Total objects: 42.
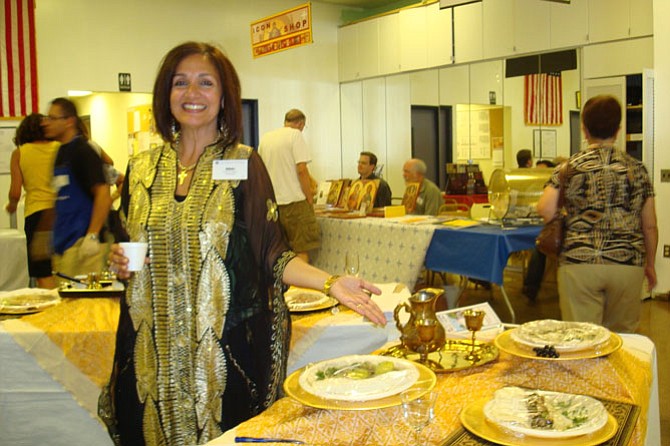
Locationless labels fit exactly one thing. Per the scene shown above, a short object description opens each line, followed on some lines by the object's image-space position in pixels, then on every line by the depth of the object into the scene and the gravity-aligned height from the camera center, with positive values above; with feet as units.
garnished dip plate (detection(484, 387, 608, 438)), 4.28 -1.57
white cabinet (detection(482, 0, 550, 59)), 26.14 +5.38
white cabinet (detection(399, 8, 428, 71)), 30.55 +5.75
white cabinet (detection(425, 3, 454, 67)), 29.55 +5.64
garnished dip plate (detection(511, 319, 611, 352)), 6.18 -1.52
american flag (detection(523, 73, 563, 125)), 26.27 +2.58
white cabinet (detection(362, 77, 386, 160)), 33.91 +2.75
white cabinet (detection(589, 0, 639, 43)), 23.39 +4.91
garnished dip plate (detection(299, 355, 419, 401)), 4.85 -1.49
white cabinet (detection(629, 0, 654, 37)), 22.65 +4.73
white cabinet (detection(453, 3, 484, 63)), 28.40 +5.52
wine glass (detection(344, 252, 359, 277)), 7.54 -1.00
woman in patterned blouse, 10.35 -0.88
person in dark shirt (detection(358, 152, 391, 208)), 22.27 -0.14
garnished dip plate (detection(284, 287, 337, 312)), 8.73 -1.61
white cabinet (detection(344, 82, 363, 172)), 35.40 +2.42
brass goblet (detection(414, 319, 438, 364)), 6.01 -1.38
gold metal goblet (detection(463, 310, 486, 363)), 6.55 -1.39
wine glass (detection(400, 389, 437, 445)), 4.34 -1.48
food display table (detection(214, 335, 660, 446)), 4.58 -1.67
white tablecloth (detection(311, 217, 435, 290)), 16.65 -1.87
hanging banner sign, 23.77 +5.10
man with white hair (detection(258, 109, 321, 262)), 19.52 -0.28
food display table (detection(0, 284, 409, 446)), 8.18 -2.11
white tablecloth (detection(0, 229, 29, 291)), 19.89 -2.34
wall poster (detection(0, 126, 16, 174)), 25.12 +1.22
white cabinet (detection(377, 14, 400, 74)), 31.91 +5.77
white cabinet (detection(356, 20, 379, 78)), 33.01 +5.82
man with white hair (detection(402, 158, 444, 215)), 20.67 -0.65
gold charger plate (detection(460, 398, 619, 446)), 4.19 -1.62
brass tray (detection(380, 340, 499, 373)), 5.87 -1.61
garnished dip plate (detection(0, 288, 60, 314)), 8.75 -1.55
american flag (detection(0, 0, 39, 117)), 24.94 +4.30
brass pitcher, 5.99 -1.32
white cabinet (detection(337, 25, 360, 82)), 34.40 +5.88
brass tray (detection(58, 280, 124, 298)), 9.23 -1.48
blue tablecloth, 14.90 -1.68
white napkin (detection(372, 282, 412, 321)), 8.81 -1.67
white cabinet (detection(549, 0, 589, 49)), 24.66 +5.07
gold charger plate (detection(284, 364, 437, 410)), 4.69 -1.54
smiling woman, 6.09 -0.92
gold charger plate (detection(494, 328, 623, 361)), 6.01 -1.59
